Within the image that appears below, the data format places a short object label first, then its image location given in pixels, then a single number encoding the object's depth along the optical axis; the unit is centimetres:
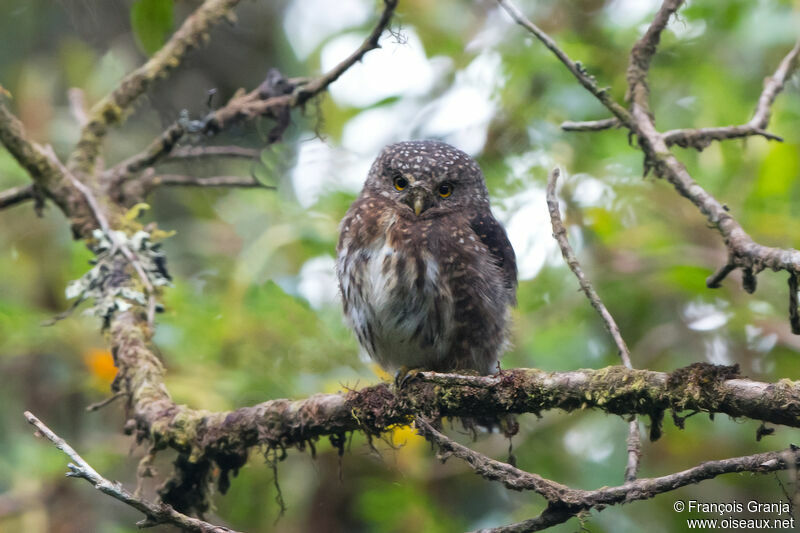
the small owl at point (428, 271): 590
